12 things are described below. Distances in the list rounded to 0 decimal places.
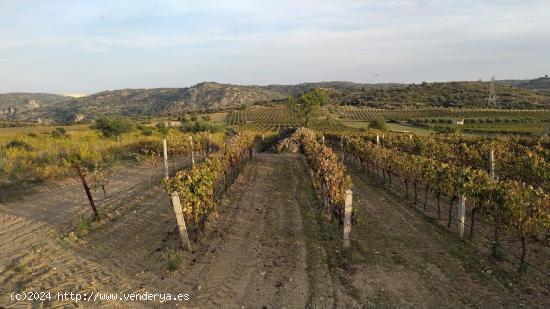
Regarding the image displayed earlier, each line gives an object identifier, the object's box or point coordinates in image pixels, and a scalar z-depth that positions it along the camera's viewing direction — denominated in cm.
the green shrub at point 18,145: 2366
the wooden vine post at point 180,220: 888
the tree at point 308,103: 5756
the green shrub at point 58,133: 3525
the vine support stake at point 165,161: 1732
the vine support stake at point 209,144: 2618
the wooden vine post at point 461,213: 1008
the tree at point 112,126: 3923
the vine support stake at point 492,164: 1520
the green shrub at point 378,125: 5414
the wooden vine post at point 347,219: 901
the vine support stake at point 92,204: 1073
